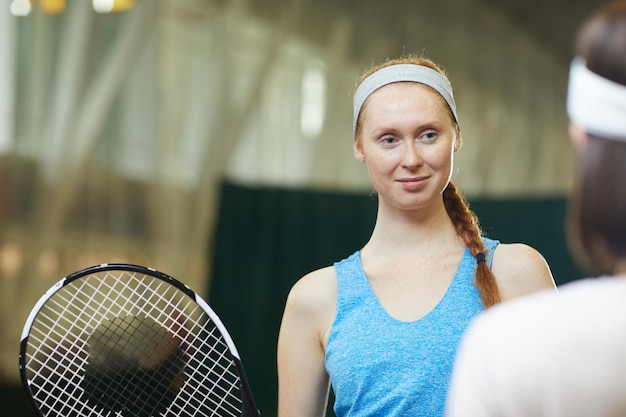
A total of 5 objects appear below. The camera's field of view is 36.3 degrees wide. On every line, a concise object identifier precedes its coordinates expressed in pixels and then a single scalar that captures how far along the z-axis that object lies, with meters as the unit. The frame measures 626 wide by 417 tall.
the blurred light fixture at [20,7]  5.04
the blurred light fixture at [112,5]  5.50
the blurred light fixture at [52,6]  5.20
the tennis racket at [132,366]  1.87
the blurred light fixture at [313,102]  7.14
